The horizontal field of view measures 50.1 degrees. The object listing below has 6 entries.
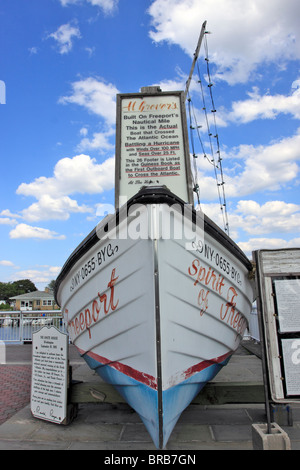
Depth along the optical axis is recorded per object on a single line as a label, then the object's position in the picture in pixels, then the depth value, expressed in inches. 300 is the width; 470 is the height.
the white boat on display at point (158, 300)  95.7
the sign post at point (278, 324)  96.1
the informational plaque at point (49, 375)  129.7
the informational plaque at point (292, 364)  96.1
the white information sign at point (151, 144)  170.1
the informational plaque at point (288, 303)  99.7
